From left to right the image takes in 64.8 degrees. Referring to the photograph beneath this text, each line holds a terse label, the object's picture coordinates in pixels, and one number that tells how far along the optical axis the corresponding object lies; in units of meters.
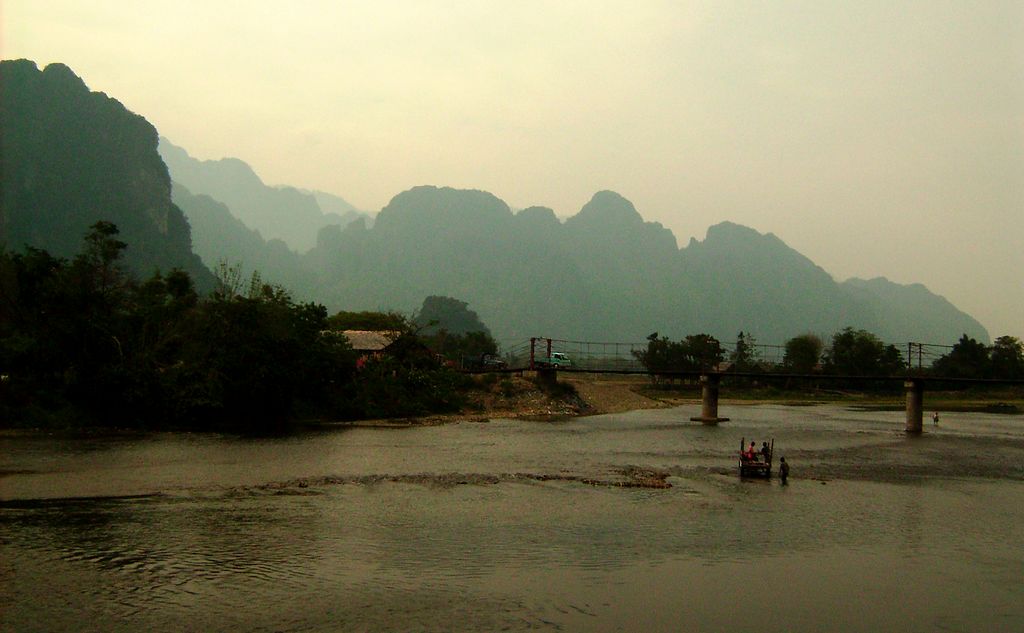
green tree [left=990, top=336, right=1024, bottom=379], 111.06
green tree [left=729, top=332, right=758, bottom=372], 106.30
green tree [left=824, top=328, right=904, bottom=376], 109.00
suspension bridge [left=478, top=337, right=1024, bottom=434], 58.91
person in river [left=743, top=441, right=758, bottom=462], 32.96
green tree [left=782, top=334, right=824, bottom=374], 116.12
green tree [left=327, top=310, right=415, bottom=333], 82.06
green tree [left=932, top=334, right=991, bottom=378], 111.12
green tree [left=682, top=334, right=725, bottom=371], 102.31
